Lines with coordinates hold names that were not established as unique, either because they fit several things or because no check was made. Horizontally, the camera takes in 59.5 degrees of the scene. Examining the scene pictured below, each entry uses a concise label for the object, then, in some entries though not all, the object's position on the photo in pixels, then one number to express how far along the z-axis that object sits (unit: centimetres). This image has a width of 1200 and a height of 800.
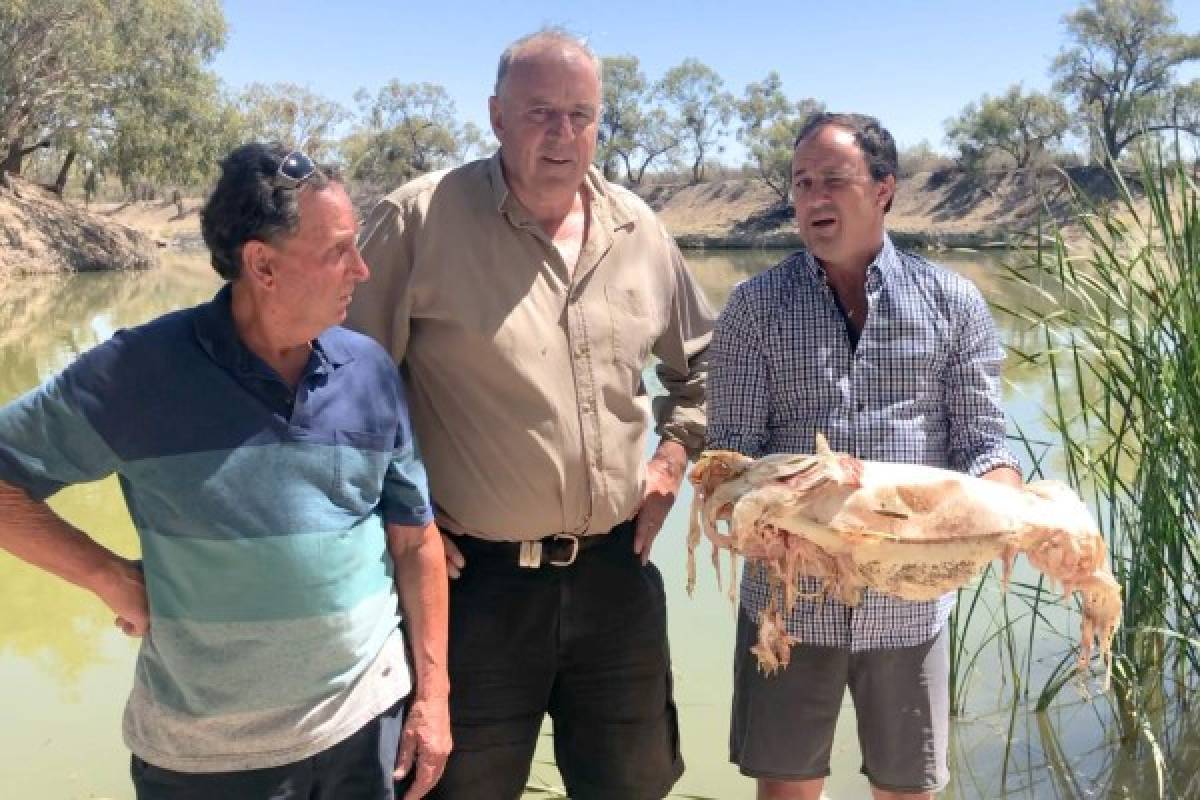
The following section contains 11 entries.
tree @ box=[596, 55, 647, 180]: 5835
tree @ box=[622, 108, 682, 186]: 5906
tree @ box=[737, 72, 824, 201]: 4881
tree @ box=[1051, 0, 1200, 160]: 4184
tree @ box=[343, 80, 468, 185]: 4353
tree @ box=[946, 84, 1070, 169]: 4412
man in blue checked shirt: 222
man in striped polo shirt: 171
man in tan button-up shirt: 228
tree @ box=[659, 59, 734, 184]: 5856
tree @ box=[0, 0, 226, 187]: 2680
